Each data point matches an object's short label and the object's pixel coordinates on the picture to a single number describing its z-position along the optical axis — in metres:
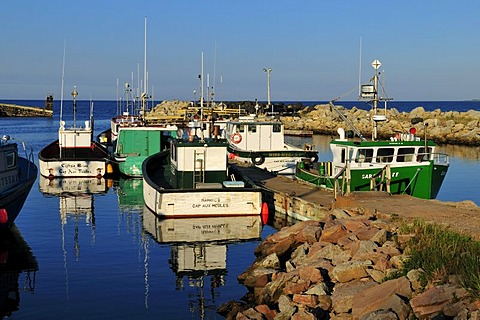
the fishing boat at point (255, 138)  41.66
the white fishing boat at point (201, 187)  25.86
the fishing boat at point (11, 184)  23.33
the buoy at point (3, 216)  22.81
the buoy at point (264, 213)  26.50
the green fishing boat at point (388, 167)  27.19
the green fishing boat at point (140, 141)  43.44
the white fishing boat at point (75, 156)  41.16
